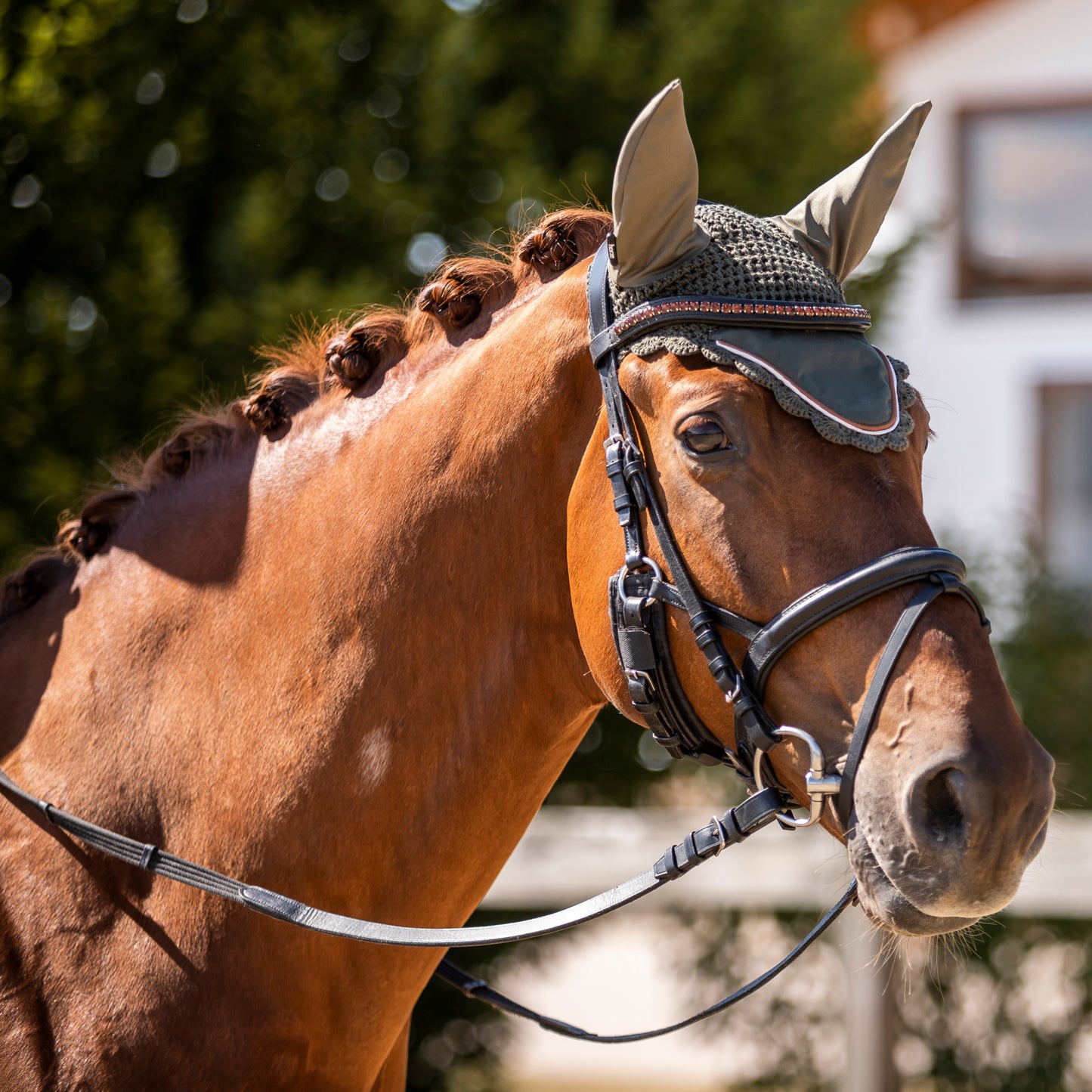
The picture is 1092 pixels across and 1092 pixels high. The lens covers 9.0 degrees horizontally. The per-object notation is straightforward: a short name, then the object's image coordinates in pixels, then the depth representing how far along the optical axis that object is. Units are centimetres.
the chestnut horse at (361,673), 590
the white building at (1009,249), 2095
